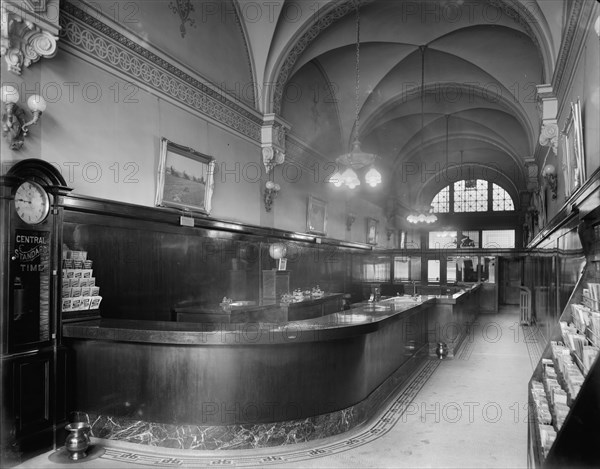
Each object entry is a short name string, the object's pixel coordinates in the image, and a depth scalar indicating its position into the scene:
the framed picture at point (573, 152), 5.30
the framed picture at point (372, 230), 16.19
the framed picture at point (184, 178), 6.30
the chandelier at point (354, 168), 7.49
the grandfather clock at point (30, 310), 3.98
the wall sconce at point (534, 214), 14.77
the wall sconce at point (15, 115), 4.29
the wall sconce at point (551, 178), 8.58
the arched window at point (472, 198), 22.72
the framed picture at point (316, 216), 11.17
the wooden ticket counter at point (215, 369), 4.25
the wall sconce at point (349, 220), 13.97
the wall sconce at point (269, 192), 8.95
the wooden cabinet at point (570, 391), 2.53
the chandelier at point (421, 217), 16.70
